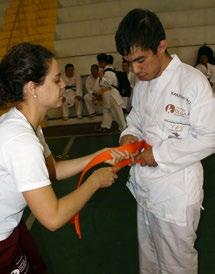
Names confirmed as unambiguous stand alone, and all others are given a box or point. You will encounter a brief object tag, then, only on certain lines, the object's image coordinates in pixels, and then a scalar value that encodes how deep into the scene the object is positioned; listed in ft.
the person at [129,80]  25.35
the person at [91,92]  26.89
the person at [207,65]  25.87
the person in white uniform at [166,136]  6.46
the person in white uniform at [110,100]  24.03
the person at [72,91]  27.32
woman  5.32
